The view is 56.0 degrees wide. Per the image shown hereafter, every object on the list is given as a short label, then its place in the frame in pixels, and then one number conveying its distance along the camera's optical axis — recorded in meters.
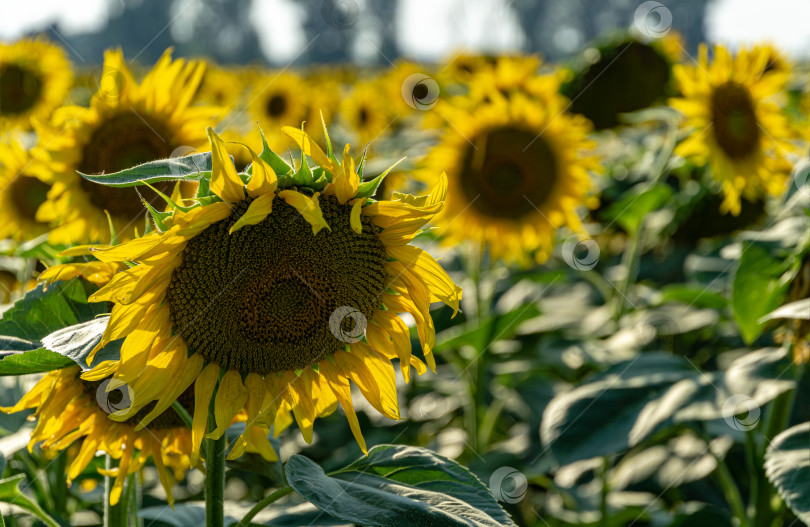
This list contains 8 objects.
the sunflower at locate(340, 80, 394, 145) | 5.55
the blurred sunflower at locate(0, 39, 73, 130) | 3.76
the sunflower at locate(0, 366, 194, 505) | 1.21
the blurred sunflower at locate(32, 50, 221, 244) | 1.95
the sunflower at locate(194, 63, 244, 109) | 5.75
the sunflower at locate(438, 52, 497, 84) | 4.18
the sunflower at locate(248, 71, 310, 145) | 5.54
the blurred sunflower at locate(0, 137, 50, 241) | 2.29
